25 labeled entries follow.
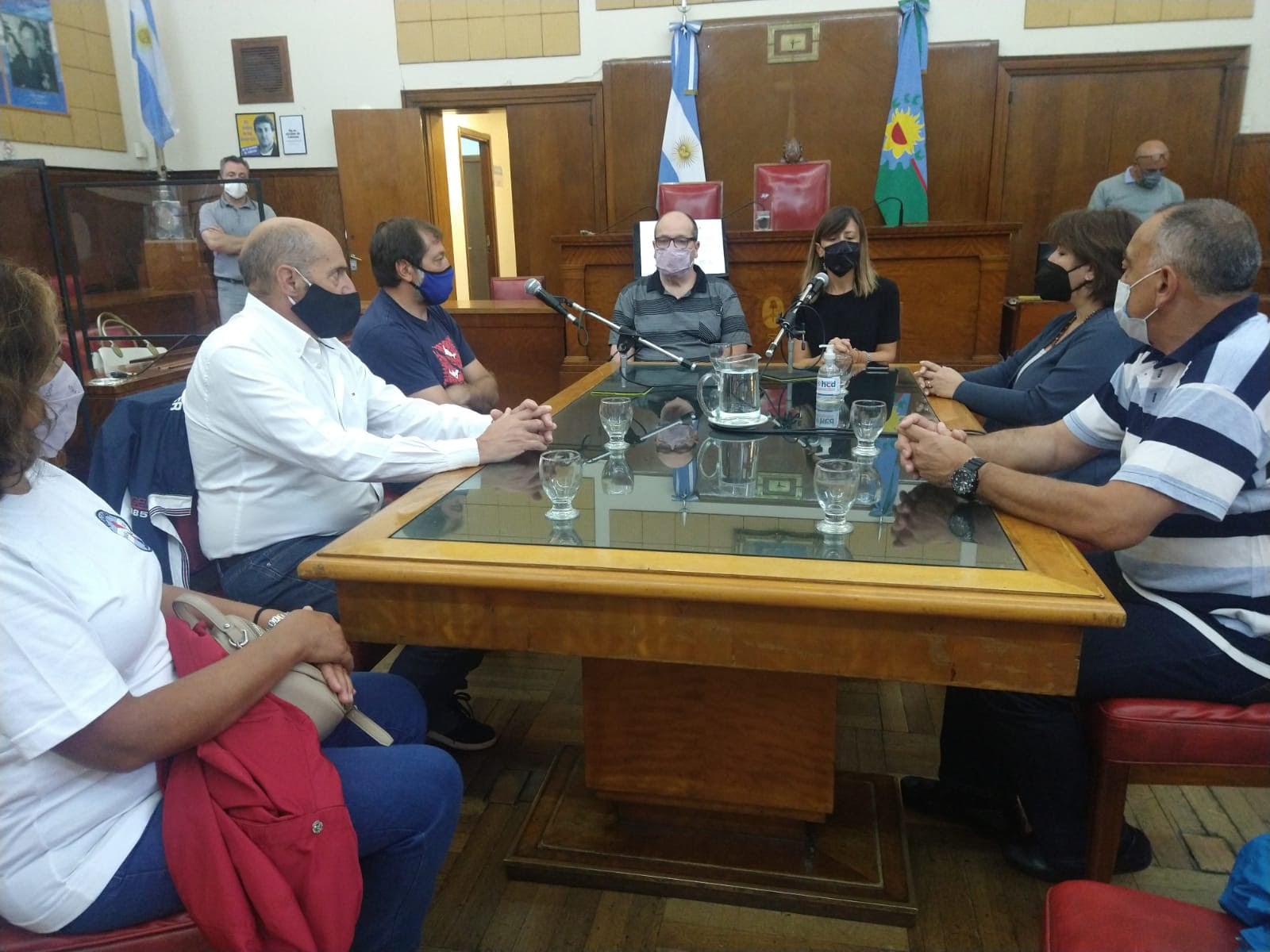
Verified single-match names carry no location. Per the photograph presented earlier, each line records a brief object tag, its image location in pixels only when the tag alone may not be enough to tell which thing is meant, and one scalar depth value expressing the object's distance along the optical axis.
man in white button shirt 1.61
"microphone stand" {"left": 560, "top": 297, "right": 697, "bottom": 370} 2.30
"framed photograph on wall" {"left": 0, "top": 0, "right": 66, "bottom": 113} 5.66
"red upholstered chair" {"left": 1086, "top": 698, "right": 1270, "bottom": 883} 1.27
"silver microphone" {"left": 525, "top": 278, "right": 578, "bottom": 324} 2.35
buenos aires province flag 5.79
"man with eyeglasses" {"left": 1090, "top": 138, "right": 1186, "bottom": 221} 5.37
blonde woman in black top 3.03
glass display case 5.00
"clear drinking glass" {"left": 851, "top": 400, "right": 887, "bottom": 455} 1.65
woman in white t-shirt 0.88
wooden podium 3.88
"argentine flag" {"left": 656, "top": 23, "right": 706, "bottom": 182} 5.98
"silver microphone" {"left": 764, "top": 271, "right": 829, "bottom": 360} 2.29
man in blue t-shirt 2.48
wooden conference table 1.08
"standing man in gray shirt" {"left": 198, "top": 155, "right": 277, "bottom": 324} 4.87
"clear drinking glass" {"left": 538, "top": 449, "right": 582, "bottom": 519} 1.34
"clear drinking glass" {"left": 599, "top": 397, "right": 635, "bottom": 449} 1.73
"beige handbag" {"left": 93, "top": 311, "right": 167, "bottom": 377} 3.39
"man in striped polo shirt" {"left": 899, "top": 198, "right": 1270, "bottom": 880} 1.24
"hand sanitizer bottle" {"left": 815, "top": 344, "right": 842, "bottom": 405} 1.99
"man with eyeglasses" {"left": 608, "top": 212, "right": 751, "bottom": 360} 3.16
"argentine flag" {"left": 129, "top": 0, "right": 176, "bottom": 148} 6.38
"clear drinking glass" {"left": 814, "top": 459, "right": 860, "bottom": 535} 1.24
